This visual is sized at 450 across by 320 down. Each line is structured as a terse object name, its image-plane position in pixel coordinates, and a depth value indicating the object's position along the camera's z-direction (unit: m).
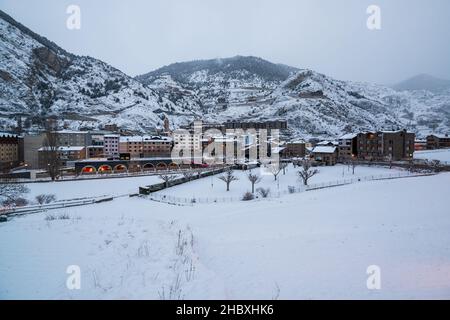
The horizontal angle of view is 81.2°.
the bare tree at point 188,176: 46.59
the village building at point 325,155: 61.47
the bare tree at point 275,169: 47.11
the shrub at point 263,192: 32.51
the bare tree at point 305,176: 39.31
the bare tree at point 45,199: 30.70
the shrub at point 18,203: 26.92
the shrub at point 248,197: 31.04
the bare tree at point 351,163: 56.76
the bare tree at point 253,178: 36.92
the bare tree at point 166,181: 40.92
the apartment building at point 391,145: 62.91
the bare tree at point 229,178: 38.47
